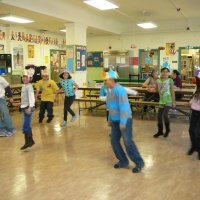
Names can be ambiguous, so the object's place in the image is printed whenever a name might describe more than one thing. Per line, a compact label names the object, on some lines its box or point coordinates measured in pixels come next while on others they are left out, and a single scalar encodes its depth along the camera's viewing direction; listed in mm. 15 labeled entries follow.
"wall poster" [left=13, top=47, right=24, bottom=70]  13352
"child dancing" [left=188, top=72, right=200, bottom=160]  4914
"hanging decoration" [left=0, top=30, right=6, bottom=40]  12818
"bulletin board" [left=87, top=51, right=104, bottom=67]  16297
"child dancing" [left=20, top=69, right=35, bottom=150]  5430
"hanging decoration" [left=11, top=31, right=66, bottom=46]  13431
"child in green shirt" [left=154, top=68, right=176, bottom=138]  6016
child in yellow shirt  7959
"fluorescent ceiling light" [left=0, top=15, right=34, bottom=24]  10035
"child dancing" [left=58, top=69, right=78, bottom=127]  7648
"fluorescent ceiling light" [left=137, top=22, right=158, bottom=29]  11871
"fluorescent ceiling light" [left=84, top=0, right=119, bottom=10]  8520
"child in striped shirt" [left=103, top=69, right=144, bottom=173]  4070
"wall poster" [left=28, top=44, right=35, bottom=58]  14367
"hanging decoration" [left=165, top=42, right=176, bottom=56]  14805
